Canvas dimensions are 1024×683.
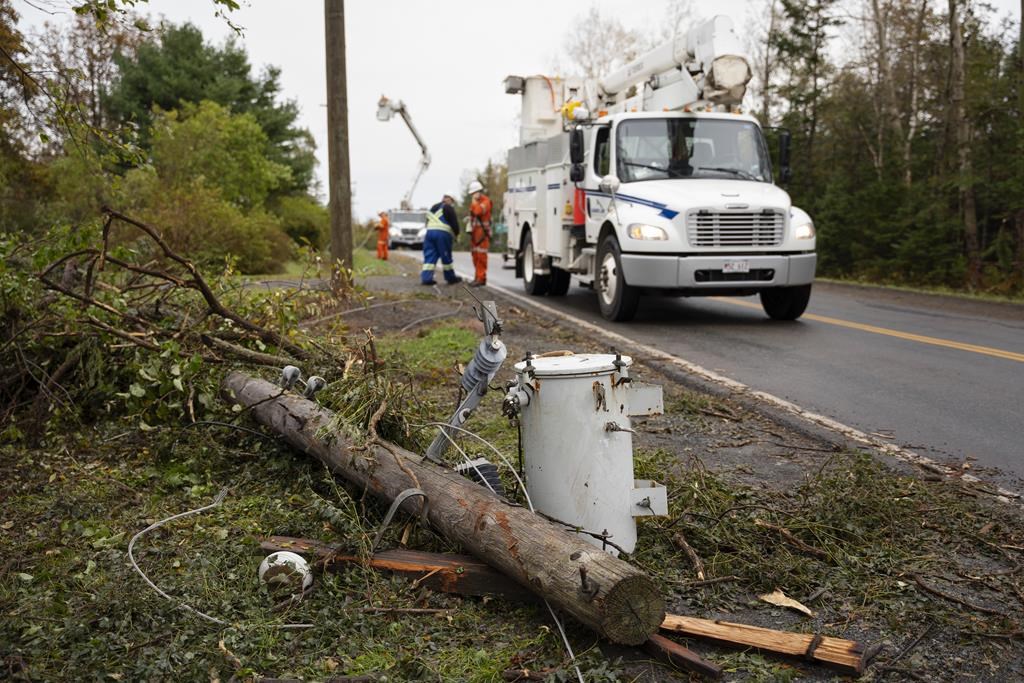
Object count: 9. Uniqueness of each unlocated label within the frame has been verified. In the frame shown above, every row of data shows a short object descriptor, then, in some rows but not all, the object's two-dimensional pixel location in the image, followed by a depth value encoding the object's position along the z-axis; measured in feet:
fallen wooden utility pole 10.05
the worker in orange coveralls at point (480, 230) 57.57
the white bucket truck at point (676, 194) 36.73
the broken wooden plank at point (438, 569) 11.67
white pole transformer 12.50
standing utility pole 42.97
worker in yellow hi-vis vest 55.98
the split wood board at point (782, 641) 10.12
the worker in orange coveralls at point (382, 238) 101.48
